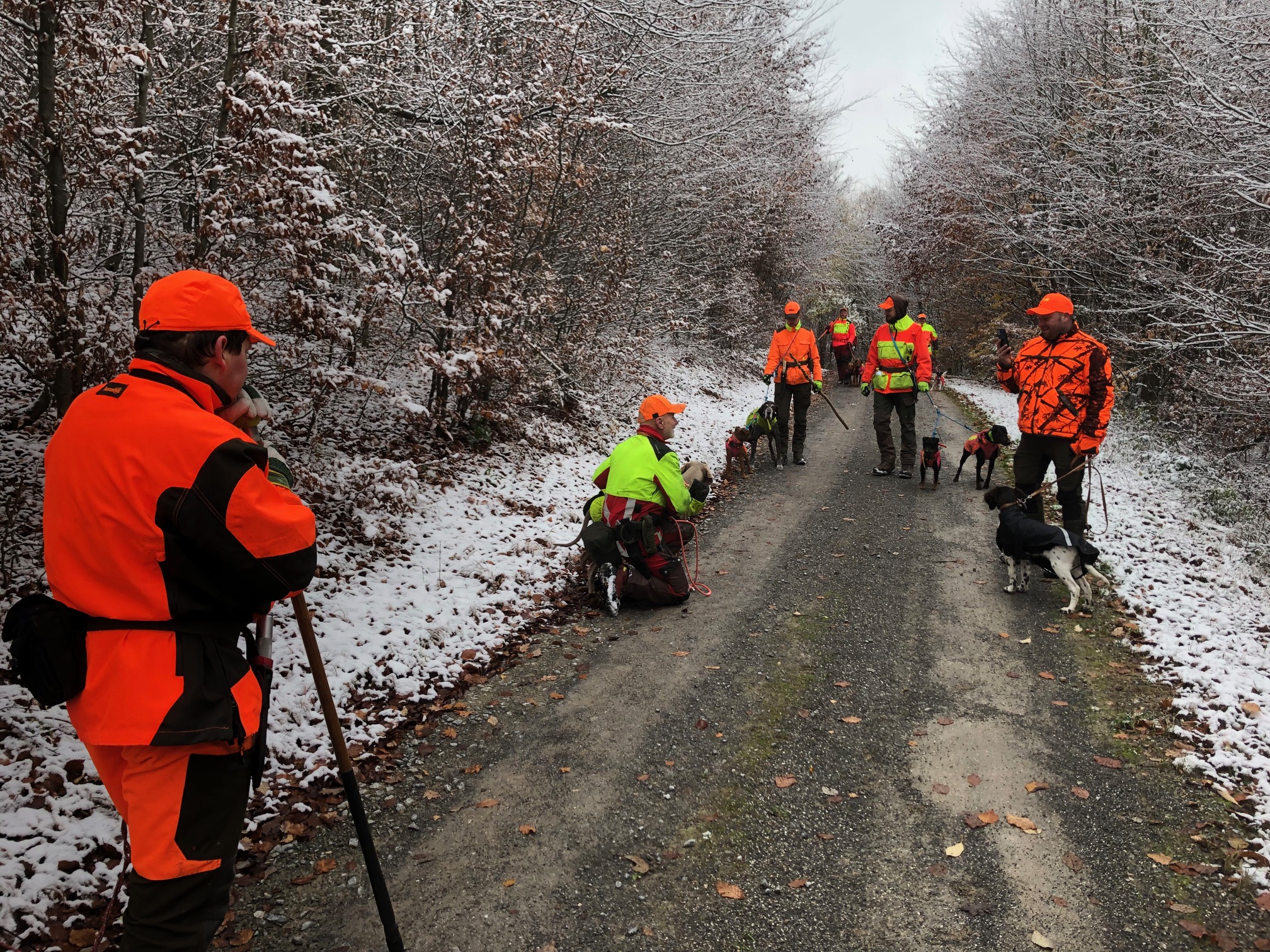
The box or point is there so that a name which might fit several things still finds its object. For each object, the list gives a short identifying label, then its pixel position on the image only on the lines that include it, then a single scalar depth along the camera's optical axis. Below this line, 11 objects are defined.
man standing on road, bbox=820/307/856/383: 24.64
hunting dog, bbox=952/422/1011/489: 10.45
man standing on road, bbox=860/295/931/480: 10.66
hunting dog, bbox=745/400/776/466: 11.71
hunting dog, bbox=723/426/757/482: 11.12
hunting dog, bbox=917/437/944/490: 10.43
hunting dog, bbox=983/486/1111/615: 6.41
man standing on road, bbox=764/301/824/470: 11.38
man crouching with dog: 6.43
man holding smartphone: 6.66
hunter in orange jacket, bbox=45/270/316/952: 2.11
